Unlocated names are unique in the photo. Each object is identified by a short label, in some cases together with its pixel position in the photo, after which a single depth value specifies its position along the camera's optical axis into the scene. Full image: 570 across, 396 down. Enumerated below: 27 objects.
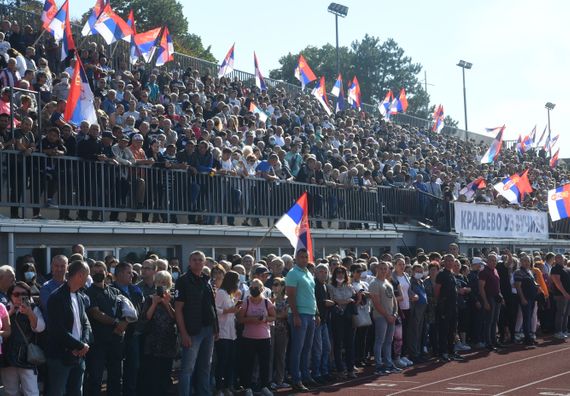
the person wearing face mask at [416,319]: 19.14
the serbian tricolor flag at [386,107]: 47.44
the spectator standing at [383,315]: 17.72
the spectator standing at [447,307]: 19.70
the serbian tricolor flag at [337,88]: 43.03
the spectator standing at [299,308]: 15.64
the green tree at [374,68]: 125.75
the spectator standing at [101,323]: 12.50
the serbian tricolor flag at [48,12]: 24.58
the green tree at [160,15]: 86.78
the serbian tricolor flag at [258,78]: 36.69
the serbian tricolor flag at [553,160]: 56.19
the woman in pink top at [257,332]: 14.68
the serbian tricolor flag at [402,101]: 49.38
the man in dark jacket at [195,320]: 12.82
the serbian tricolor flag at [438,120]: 54.47
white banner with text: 32.03
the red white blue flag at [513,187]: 34.47
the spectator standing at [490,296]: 21.44
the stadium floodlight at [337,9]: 59.94
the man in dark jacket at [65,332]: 11.02
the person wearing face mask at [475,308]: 21.42
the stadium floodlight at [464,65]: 73.53
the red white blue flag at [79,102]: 18.39
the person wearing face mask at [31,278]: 12.94
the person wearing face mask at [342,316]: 17.06
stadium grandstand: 17.16
